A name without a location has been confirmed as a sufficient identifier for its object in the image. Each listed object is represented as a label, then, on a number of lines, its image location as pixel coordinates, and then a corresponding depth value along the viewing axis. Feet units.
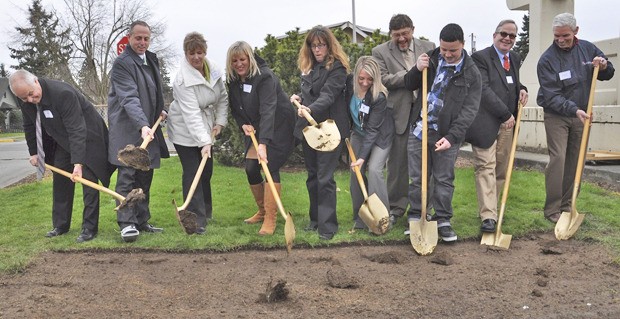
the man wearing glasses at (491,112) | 18.33
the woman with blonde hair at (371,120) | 17.93
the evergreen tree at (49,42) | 114.83
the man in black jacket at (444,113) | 16.85
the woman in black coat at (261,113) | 18.17
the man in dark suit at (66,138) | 17.69
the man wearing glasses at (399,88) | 18.63
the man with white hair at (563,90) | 18.99
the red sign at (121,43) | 34.65
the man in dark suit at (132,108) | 17.75
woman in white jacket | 18.52
